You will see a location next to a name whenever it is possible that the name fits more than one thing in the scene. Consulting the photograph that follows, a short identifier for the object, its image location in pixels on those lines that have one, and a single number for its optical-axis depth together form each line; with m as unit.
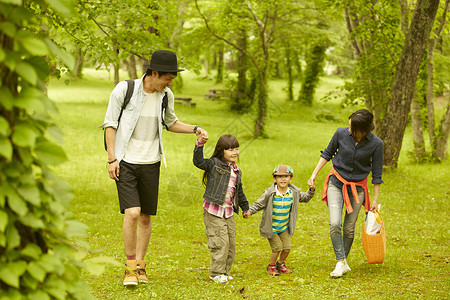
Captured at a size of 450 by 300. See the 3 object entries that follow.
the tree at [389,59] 12.29
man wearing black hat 5.44
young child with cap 6.11
